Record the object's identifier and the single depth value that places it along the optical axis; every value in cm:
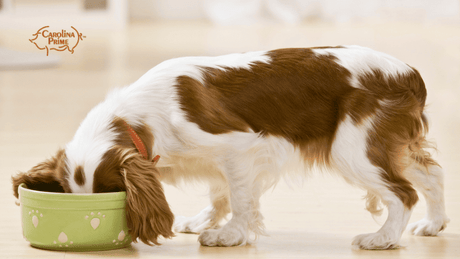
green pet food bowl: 485
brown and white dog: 524
